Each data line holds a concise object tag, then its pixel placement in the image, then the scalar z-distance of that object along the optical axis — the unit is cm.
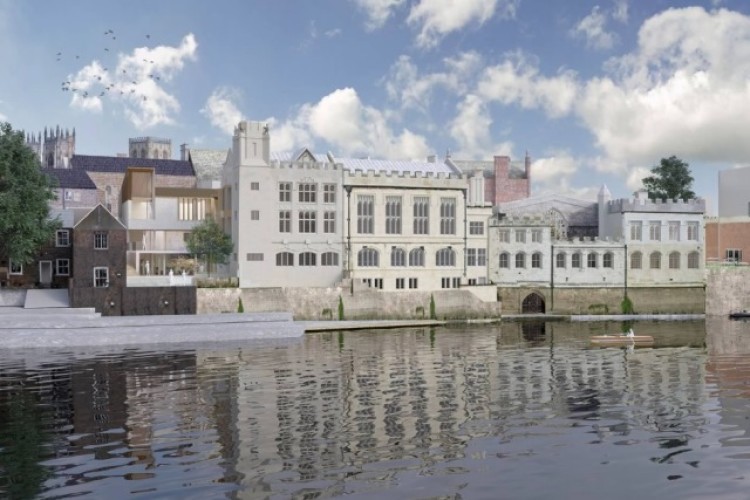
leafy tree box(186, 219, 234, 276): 8006
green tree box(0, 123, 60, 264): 6856
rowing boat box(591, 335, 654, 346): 6244
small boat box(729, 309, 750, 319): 8931
